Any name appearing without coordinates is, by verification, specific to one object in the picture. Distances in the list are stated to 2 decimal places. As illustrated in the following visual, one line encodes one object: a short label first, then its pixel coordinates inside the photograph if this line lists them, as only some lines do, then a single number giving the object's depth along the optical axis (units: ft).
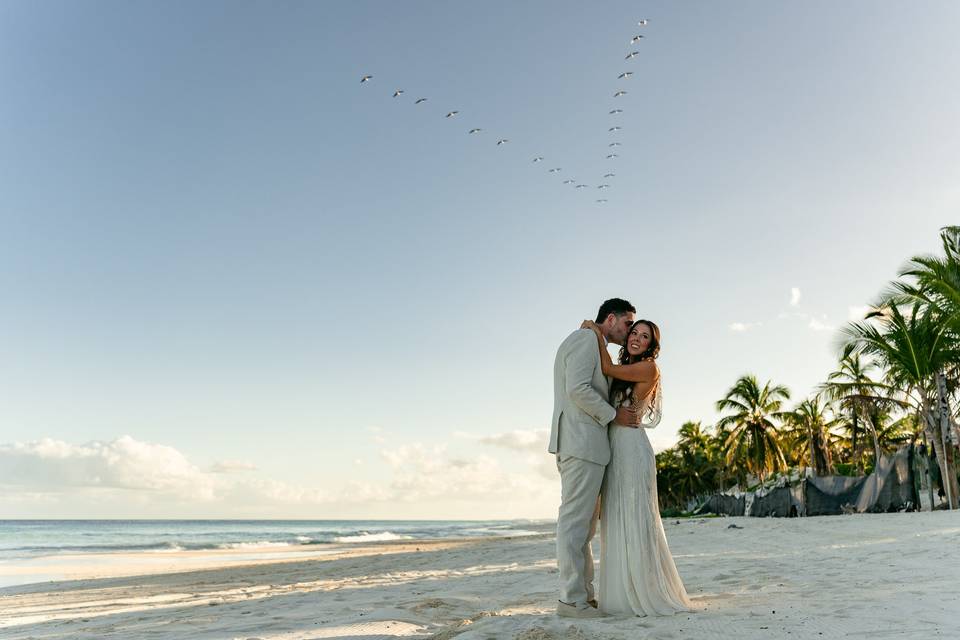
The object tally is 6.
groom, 13.12
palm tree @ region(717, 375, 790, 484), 115.65
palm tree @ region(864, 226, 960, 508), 50.90
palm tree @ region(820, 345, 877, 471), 76.28
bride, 13.01
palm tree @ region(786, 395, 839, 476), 116.25
